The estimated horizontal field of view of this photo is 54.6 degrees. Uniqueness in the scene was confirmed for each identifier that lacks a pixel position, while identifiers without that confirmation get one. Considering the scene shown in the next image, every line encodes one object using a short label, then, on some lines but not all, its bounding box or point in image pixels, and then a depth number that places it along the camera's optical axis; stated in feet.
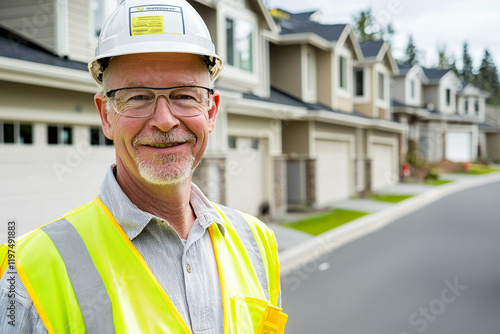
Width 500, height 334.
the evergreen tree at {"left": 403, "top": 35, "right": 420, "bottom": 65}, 255.09
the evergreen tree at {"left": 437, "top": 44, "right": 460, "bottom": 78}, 248.32
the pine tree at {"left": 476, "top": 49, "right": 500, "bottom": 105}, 228.84
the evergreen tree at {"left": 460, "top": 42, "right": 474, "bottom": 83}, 258.16
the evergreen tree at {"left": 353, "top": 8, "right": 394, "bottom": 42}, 173.78
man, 5.33
